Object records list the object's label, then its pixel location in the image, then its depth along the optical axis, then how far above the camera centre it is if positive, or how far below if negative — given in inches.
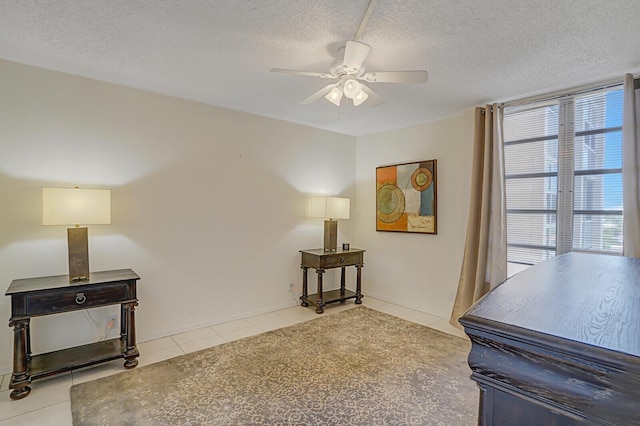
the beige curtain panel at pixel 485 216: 127.7 -2.5
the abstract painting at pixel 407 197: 158.9 +6.5
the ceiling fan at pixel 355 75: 75.8 +34.5
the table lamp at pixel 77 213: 94.5 -0.9
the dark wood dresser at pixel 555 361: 20.3 -10.5
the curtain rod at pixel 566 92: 107.1 +41.8
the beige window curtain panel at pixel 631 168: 97.8 +12.7
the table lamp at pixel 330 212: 164.7 -1.0
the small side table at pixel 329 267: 158.2 -28.8
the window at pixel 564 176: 108.7 +12.2
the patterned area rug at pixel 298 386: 81.1 -51.1
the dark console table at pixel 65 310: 88.2 -28.9
